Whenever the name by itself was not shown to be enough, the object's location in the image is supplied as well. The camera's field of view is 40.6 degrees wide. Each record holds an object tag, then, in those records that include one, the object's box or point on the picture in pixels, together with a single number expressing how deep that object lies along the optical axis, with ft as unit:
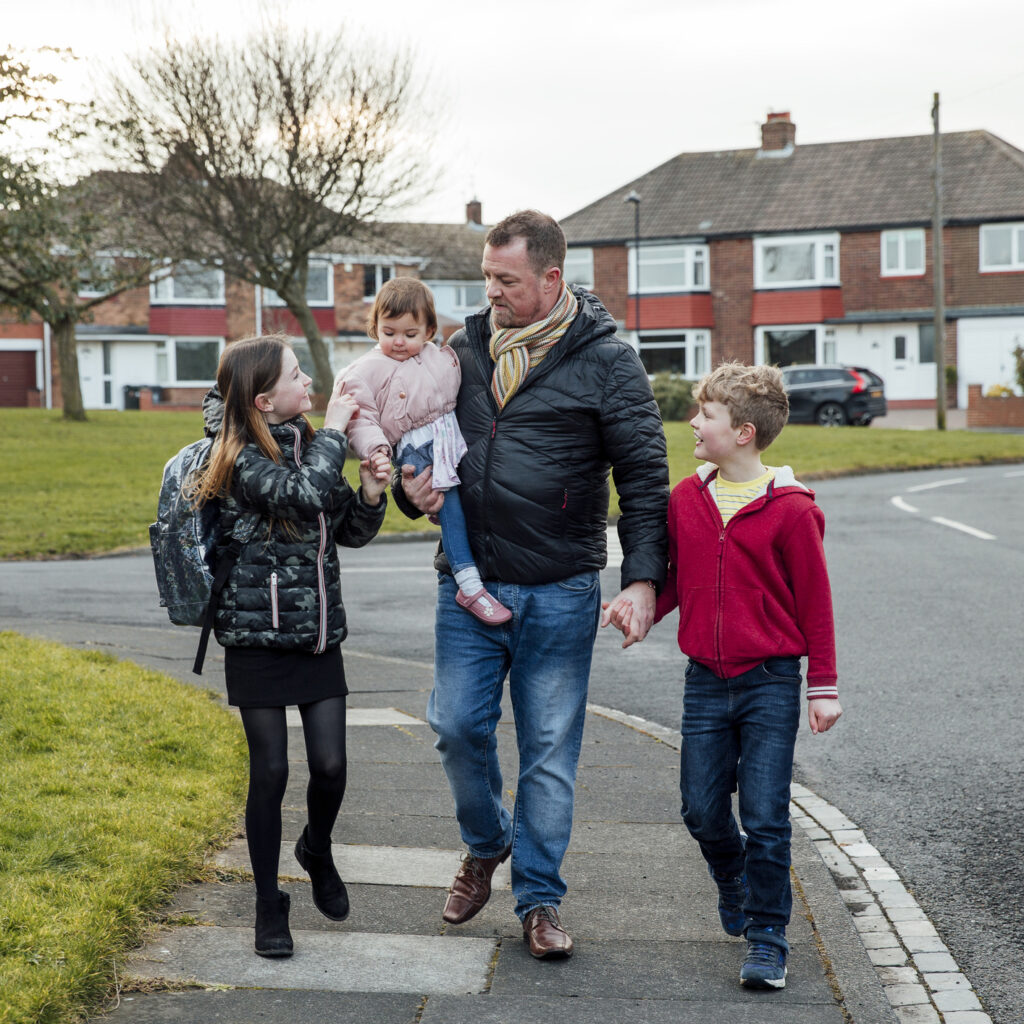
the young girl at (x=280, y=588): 12.68
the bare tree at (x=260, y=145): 97.35
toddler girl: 13.07
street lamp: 157.10
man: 13.00
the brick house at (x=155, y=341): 174.91
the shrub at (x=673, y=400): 122.62
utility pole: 111.96
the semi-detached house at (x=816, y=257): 149.69
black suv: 119.85
